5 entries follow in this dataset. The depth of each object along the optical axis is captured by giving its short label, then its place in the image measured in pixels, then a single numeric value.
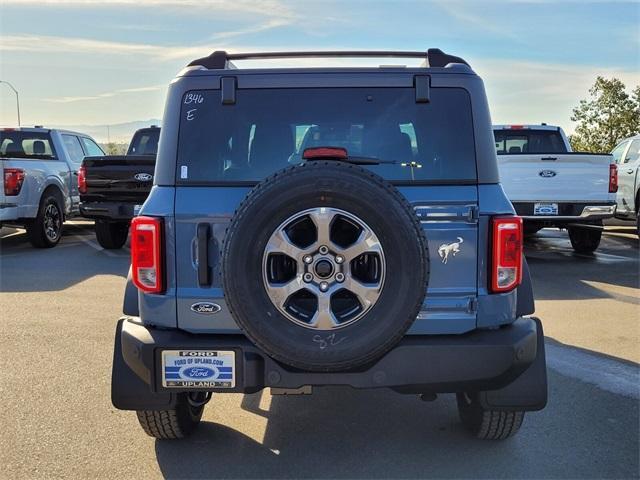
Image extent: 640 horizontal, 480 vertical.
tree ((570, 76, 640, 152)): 26.12
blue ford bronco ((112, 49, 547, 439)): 2.72
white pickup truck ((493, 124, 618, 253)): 9.36
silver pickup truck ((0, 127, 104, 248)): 10.25
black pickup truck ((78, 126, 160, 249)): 9.80
